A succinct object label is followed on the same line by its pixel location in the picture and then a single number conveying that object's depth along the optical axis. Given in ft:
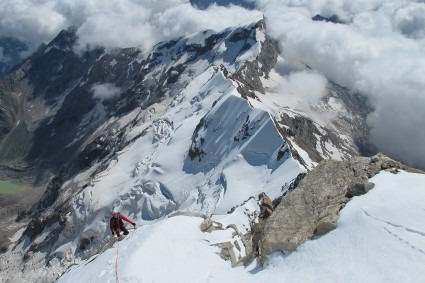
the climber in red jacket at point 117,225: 137.69
